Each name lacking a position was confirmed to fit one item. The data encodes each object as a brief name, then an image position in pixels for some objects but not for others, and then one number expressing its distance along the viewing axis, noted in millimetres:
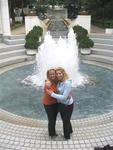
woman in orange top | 4938
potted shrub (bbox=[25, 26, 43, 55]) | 13453
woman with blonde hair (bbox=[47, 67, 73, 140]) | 4863
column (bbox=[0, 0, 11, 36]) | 15367
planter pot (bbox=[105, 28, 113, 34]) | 15908
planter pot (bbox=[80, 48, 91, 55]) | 13516
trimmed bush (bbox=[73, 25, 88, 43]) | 13695
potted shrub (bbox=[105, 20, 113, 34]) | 15931
